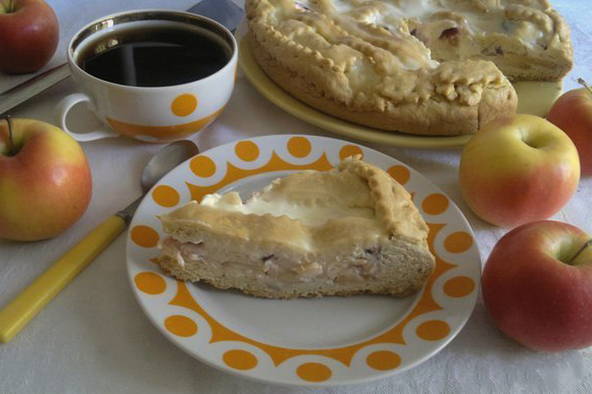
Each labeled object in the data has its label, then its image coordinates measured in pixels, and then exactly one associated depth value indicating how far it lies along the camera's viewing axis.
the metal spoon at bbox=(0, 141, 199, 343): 0.55
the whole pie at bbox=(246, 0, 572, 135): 0.67
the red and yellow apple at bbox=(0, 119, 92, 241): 0.58
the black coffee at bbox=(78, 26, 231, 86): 0.66
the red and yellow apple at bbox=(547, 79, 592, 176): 0.67
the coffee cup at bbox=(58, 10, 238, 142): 0.64
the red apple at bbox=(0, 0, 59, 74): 0.70
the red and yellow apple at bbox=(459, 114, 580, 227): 0.62
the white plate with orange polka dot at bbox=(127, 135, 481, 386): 0.53
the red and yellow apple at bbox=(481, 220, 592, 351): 0.54
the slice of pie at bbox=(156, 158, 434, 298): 0.57
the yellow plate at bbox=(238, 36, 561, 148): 0.67
